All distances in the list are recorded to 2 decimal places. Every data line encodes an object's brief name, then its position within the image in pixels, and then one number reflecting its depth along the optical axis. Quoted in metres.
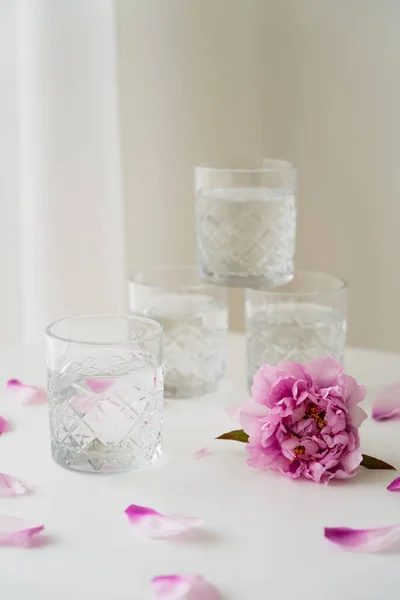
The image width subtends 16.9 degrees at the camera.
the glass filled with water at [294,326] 1.05
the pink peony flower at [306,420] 0.88
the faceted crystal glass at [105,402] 0.89
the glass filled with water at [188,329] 1.07
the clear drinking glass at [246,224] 1.06
